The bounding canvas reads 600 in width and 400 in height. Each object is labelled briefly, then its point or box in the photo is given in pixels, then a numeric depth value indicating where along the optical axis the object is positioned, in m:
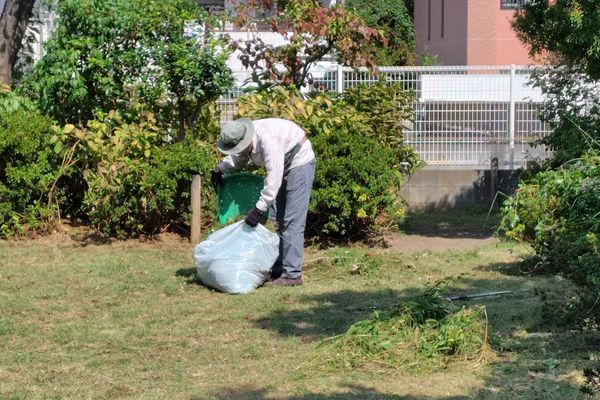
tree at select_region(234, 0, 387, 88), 12.16
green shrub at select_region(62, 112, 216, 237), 11.03
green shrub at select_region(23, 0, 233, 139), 11.55
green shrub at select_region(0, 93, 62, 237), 11.41
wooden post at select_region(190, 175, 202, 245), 11.09
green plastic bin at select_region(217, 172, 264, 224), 9.69
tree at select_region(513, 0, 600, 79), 10.52
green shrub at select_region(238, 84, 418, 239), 11.05
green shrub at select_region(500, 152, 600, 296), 6.86
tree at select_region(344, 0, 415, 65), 25.89
